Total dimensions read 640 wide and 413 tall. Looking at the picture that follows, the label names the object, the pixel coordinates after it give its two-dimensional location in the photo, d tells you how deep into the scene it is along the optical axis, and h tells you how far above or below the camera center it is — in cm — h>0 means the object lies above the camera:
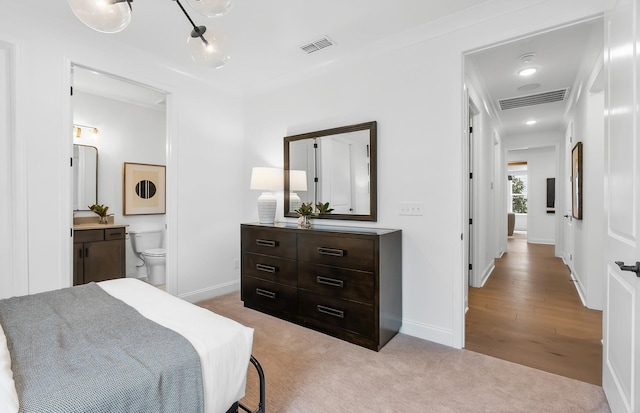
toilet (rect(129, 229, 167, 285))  418 -62
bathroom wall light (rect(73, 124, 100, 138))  396 +96
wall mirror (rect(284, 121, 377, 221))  298 +35
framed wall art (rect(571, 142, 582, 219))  385 +29
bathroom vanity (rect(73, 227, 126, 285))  359 -58
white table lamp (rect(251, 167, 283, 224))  343 +19
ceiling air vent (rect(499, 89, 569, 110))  425 +149
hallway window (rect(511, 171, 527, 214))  1065 +39
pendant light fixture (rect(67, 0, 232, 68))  129 +85
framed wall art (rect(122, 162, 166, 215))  435 +24
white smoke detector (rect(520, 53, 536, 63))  308 +145
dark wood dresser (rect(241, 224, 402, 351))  246 -64
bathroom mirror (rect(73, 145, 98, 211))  399 +37
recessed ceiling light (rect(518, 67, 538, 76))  343 +146
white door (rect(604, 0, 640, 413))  138 -2
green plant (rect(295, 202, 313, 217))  313 -6
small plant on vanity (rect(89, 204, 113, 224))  401 -7
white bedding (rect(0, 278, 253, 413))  120 -56
